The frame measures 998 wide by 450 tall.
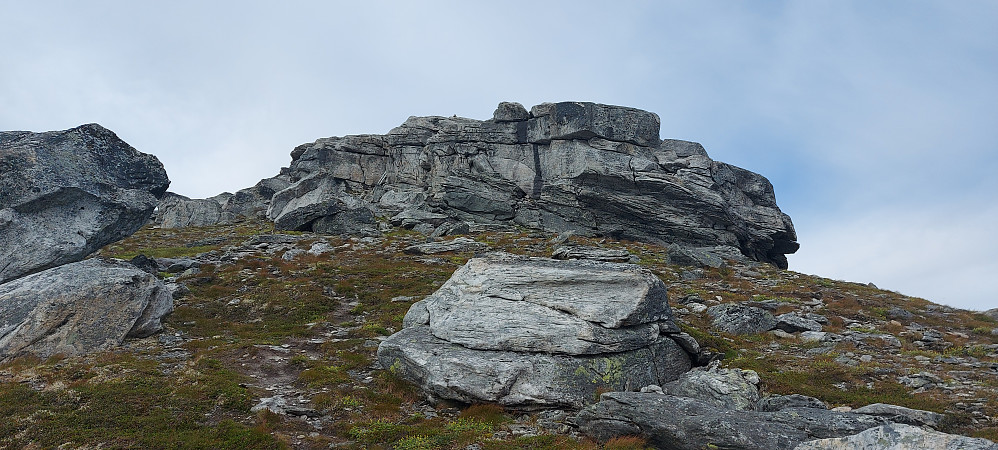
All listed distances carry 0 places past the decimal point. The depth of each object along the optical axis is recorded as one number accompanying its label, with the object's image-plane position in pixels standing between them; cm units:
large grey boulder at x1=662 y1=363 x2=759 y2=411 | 1697
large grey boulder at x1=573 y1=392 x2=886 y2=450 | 1296
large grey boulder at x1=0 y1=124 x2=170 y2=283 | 2456
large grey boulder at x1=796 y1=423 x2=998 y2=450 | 998
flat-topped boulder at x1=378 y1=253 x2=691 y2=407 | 1725
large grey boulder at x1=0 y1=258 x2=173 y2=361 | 1970
